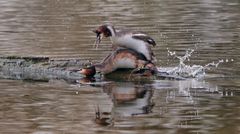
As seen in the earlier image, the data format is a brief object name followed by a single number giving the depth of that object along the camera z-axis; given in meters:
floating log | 14.95
